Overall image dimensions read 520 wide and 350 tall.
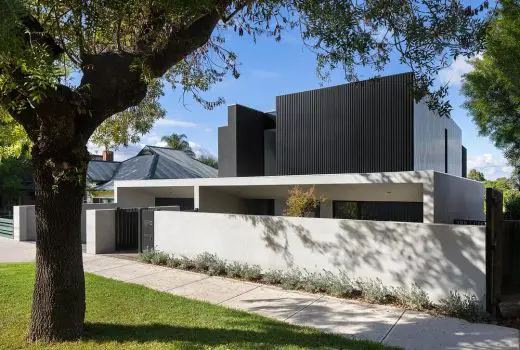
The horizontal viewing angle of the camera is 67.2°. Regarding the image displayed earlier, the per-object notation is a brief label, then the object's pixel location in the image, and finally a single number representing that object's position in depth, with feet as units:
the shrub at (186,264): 35.24
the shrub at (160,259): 37.11
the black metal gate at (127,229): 46.80
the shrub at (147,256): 37.81
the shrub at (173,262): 35.91
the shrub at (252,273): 30.73
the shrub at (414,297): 23.20
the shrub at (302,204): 39.17
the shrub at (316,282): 26.96
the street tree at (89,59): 16.10
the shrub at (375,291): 24.48
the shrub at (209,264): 32.78
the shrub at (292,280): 28.12
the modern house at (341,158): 42.55
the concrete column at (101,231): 44.50
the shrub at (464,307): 21.11
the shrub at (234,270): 31.58
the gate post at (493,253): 21.54
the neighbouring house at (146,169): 74.38
